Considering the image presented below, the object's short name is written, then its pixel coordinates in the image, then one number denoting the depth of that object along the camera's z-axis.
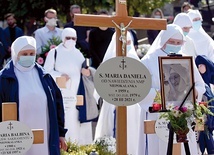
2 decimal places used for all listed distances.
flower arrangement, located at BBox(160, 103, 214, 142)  5.98
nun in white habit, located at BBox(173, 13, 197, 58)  10.04
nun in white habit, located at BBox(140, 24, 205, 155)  7.29
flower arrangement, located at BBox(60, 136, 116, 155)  8.11
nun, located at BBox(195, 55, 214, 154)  8.93
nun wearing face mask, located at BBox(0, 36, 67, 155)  6.74
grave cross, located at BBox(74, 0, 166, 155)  6.05
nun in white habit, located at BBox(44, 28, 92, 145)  10.59
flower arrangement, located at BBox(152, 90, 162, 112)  6.13
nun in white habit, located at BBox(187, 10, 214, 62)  10.50
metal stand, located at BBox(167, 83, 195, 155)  6.06
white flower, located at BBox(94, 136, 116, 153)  9.15
